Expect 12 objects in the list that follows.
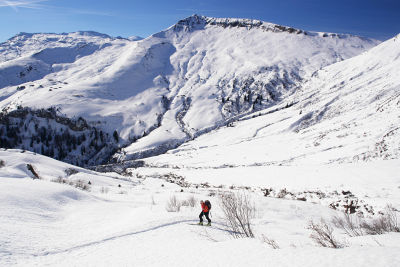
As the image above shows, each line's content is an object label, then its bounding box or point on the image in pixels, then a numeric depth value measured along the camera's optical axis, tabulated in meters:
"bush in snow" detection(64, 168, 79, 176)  38.93
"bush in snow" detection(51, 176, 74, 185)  28.84
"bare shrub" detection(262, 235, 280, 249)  7.60
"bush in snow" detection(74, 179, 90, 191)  27.28
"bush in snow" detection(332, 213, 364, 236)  12.87
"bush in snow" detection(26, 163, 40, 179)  29.96
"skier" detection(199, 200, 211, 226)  13.28
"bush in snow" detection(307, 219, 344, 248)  7.47
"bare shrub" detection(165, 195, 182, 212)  16.29
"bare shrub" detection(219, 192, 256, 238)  11.69
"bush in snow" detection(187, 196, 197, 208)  19.59
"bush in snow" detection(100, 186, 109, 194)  26.74
